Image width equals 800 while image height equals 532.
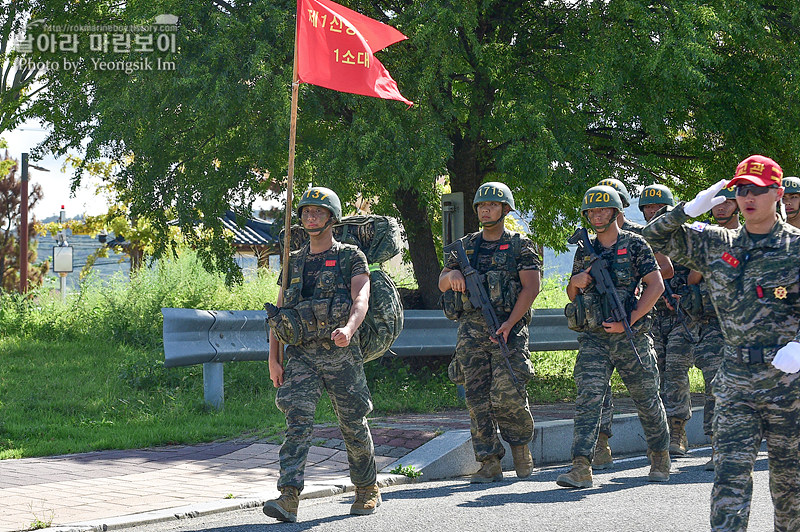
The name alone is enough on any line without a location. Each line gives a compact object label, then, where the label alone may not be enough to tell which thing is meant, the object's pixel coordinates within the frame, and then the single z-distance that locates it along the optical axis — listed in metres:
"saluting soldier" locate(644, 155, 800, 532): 8.74
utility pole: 45.34
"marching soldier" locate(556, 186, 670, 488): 14.09
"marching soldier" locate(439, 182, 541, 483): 14.18
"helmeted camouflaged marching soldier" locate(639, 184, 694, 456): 16.95
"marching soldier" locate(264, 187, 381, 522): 11.63
